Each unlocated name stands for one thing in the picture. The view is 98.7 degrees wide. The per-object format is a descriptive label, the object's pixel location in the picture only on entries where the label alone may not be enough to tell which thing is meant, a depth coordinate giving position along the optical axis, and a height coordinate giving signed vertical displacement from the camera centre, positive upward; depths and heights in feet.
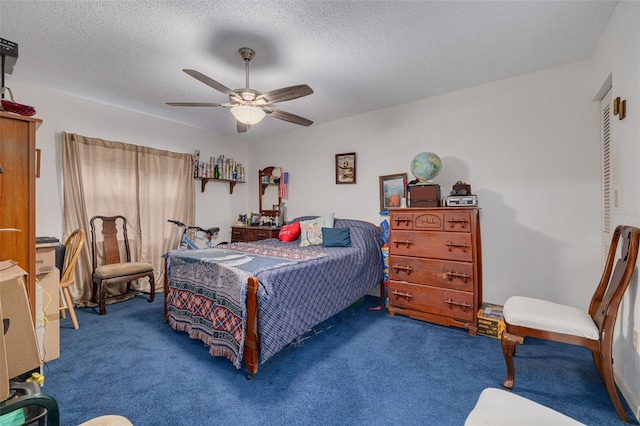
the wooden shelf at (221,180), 15.11 +1.86
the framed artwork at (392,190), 11.56 +0.97
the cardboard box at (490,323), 8.05 -3.31
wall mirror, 15.94 +1.28
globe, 9.29 +1.59
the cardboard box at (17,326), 3.20 -1.33
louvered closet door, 7.25 +1.09
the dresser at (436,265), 8.45 -1.74
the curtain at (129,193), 10.72 +0.94
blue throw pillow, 10.82 -0.97
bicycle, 12.78 -0.88
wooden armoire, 3.90 +0.37
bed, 6.12 -2.10
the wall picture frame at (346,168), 13.01 +2.18
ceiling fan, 6.88 +3.06
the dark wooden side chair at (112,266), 10.02 -2.03
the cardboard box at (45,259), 7.39 -1.21
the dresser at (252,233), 14.36 -1.06
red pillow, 12.35 -0.89
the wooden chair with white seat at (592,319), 4.95 -2.16
